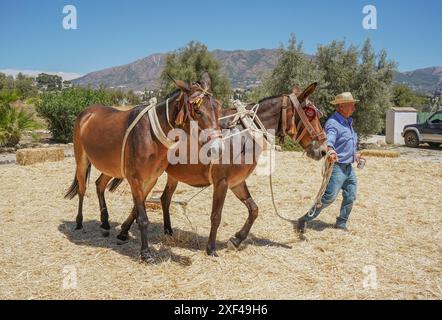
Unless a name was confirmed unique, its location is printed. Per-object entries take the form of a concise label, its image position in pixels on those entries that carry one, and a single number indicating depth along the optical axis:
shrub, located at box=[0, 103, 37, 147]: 14.83
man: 5.29
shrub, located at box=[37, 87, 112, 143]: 17.59
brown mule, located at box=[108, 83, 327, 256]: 4.48
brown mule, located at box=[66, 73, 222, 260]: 3.81
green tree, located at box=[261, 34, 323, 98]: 19.61
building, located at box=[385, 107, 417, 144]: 22.50
